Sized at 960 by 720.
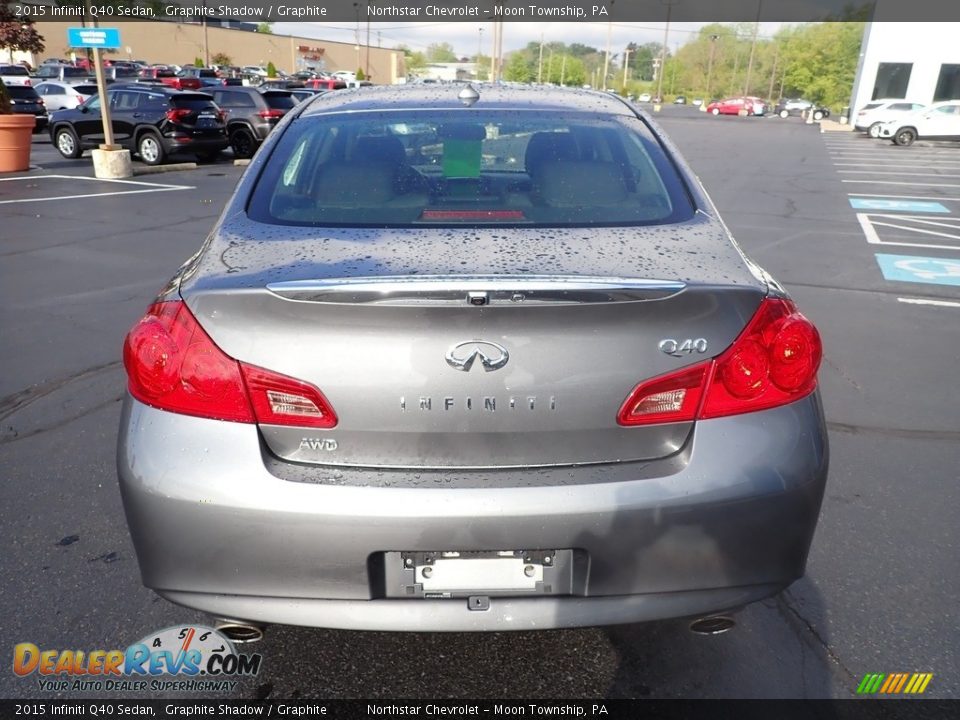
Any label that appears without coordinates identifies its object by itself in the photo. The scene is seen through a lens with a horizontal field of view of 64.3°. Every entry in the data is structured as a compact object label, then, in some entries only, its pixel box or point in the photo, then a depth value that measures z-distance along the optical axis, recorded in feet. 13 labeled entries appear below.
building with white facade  126.82
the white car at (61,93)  82.33
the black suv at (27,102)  74.38
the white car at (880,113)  111.45
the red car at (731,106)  213.46
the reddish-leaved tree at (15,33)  77.46
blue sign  42.55
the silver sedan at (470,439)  6.02
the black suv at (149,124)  55.06
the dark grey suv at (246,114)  62.95
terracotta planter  46.26
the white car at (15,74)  95.77
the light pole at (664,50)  199.85
